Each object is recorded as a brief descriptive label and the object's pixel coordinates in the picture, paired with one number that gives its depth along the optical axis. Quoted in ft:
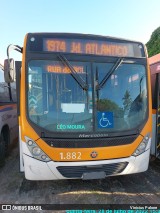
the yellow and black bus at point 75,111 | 12.21
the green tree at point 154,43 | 55.26
